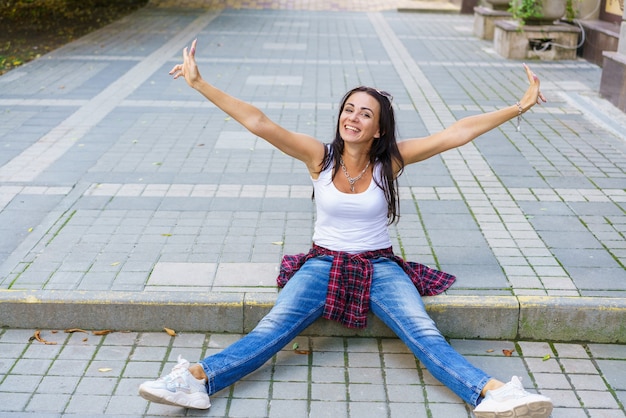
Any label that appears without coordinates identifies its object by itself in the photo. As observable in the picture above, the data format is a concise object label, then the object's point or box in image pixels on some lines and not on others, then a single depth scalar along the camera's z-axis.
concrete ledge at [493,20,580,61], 13.19
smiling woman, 3.84
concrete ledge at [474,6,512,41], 15.59
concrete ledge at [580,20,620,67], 12.24
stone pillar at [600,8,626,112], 9.53
